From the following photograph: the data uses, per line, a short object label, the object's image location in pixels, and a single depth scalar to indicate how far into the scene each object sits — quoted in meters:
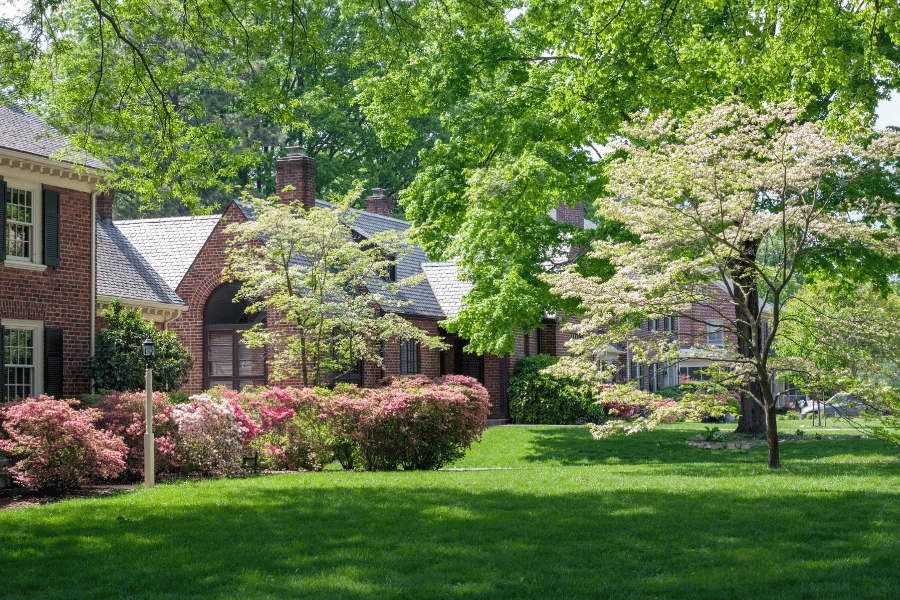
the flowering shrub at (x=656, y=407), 17.08
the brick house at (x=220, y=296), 25.80
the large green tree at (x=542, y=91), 15.18
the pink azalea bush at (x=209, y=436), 16.92
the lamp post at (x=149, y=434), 15.09
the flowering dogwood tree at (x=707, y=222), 16.05
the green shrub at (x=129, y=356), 20.94
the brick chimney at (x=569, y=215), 40.16
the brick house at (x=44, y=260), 18.95
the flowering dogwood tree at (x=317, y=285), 23.05
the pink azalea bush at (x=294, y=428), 18.81
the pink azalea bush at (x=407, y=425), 18.28
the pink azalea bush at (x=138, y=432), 16.64
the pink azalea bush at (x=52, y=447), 14.69
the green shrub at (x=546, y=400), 33.22
